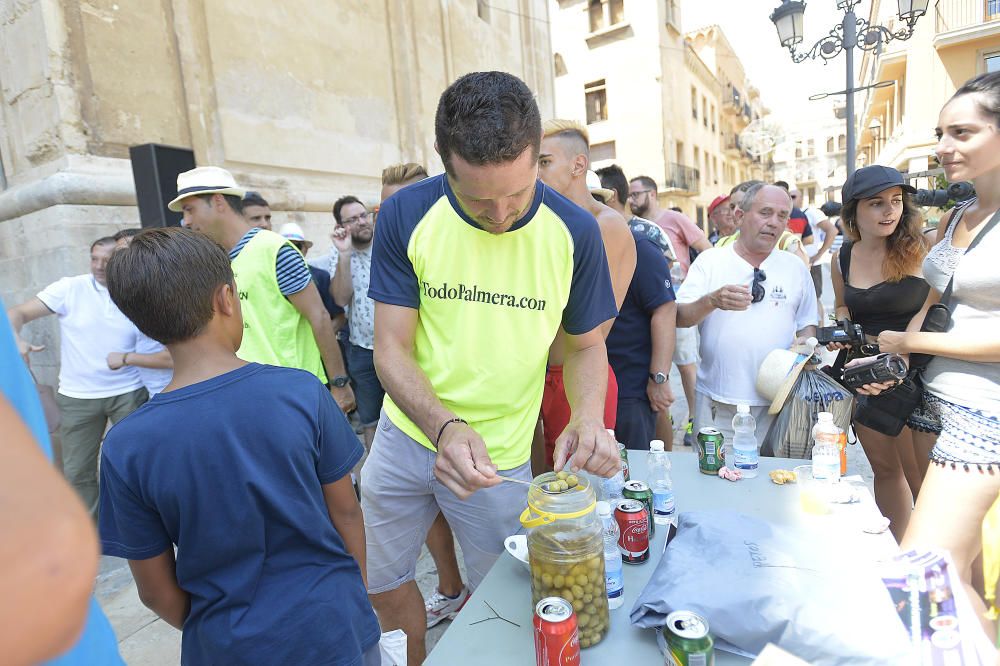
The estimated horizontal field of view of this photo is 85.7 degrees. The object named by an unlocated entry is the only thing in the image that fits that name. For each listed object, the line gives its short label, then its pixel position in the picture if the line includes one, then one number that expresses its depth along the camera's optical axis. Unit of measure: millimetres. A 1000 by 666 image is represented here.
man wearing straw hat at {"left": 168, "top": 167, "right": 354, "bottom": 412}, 2885
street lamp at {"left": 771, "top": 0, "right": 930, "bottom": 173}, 7219
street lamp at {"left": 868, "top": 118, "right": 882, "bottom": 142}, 30719
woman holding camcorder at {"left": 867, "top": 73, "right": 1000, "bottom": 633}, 1918
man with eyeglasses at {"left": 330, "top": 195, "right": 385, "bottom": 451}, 4203
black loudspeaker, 3594
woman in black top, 2861
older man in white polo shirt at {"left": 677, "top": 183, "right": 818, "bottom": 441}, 3119
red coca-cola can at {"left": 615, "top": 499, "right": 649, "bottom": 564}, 1610
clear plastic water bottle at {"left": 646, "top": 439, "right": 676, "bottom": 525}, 1871
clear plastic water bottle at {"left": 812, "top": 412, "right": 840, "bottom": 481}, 1893
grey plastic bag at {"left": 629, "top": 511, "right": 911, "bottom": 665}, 1150
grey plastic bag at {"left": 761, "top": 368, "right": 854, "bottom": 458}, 2613
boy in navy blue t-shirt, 1382
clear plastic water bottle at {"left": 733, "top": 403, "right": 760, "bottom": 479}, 2191
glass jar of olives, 1305
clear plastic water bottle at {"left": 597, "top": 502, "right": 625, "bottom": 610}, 1437
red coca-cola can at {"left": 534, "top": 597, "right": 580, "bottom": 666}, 1162
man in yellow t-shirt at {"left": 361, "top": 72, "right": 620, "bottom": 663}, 1721
